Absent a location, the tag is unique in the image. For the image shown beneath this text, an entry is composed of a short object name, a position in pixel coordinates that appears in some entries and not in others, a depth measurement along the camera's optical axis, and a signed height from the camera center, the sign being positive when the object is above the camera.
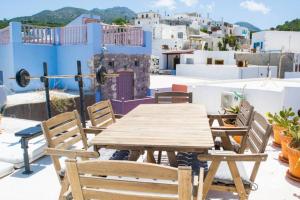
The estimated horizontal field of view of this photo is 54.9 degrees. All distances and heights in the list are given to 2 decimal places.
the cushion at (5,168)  3.76 -1.39
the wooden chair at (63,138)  2.65 -0.79
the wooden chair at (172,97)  5.44 -0.62
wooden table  2.50 -0.67
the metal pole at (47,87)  5.12 -0.42
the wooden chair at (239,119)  3.46 -0.75
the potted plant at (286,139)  3.90 -1.02
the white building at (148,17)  95.74 +17.63
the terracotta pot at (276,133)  4.89 -1.19
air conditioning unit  6.78 -0.82
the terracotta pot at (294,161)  3.53 -1.19
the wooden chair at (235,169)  2.49 -0.94
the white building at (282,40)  35.54 +3.05
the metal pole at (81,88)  5.34 -0.46
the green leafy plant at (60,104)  10.80 -1.50
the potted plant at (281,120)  4.15 -0.82
